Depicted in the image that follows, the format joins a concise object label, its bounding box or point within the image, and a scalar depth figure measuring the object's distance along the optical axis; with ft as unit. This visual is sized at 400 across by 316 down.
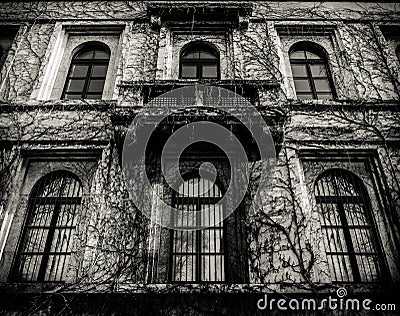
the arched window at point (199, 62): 34.17
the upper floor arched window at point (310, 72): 33.06
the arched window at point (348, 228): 24.45
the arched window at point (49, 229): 24.56
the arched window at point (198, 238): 24.30
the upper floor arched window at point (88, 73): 32.99
